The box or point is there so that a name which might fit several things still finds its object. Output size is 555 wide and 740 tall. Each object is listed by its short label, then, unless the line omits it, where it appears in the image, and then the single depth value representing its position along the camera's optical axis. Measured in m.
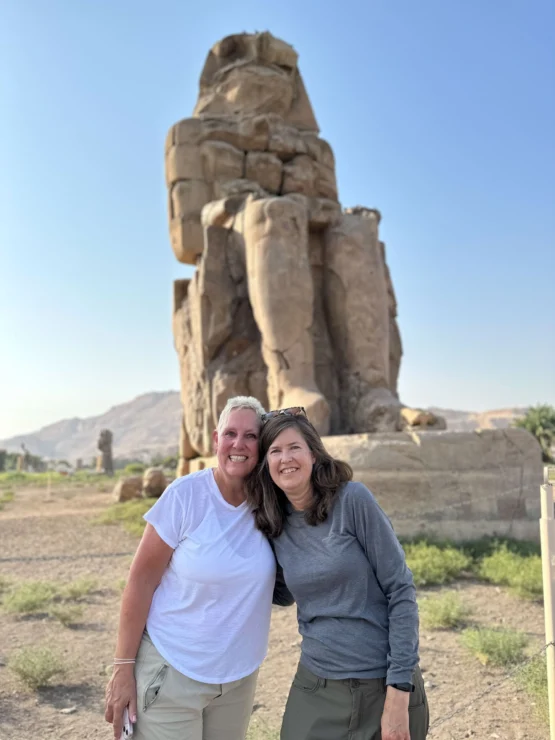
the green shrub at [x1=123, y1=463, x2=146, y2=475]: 21.92
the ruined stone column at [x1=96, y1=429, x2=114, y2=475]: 23.74
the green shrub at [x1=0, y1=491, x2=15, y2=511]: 11.92
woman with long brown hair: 1.40
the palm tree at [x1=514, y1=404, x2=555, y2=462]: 17.59
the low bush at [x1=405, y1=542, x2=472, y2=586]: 4.18
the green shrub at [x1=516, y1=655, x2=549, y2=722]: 2.43
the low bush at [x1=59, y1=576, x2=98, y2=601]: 4.30
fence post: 1.91
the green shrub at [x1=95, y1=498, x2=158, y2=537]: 7.41
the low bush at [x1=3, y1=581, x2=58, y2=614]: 3.99
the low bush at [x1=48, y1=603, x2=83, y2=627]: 3.73
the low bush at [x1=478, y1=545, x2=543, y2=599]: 3.93
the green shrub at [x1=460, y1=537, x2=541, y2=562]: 4.64
